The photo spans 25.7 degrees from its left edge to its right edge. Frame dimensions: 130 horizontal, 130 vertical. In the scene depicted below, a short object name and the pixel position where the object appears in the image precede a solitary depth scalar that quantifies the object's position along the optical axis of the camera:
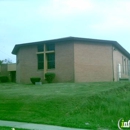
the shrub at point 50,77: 29.58
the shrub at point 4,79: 38.97
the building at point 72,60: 29.16
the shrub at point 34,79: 30.31
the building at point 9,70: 44.19
